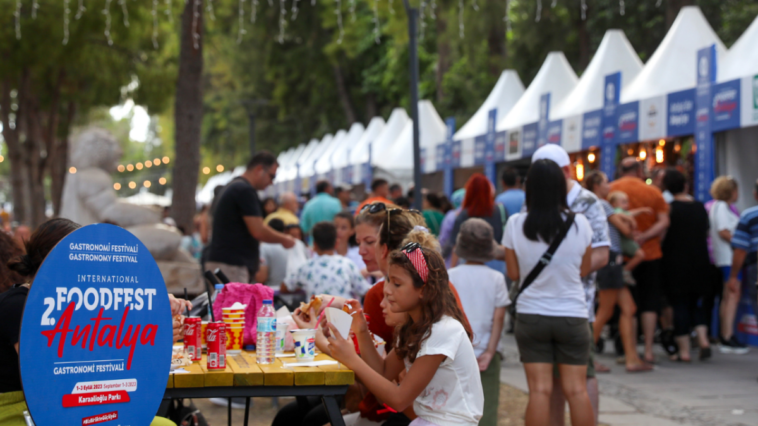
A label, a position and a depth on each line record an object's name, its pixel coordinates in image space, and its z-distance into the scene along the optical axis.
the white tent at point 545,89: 14.42
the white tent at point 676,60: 10.67
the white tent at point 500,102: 16.42
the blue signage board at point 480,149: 15.21
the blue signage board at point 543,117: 12.77
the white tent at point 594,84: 11.95
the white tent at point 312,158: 27.97
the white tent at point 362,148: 20.90
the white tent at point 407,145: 18.33
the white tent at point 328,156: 25.38
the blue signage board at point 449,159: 16.56
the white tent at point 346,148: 23.45
